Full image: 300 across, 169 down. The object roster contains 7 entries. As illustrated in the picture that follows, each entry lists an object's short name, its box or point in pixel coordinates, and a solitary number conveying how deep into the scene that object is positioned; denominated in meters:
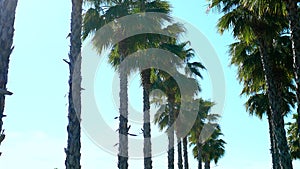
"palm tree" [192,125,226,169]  40.88
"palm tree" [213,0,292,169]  15.26
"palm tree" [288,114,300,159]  34.94
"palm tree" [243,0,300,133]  11.21
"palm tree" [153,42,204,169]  22.28
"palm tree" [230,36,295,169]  17.69
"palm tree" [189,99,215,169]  34.00
